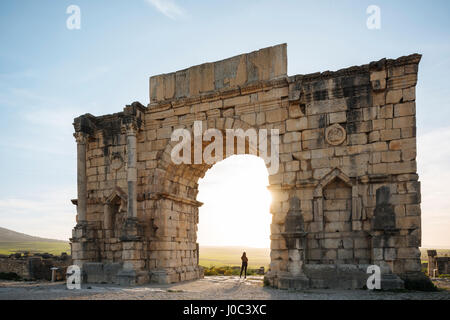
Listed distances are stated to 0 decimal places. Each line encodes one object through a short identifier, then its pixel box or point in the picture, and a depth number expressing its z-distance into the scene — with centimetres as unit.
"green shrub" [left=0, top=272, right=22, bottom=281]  1491
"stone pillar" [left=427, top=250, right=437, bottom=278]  1659
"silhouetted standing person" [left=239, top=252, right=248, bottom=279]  1425
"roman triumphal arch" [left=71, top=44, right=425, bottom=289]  924
